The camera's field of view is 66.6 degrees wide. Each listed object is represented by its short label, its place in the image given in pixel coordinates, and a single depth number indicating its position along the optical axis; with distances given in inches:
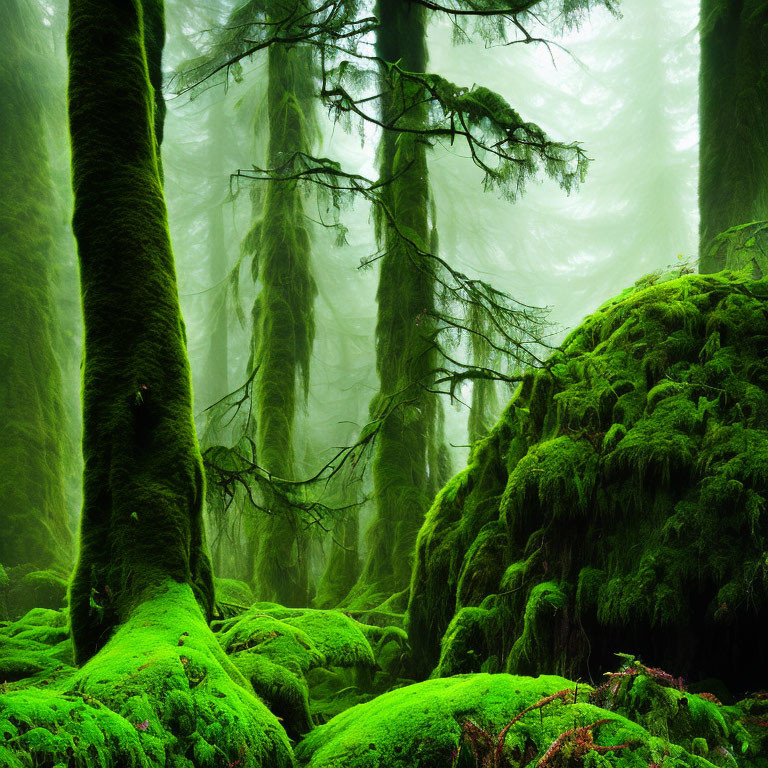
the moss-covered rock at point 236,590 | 272.1
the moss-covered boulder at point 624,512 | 117.6
